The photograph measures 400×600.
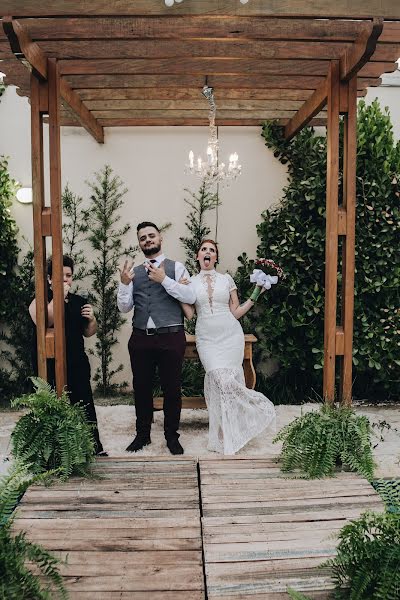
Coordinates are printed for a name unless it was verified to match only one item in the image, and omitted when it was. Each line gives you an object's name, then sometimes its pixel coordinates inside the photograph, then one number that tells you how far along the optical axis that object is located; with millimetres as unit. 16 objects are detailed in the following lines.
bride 5266
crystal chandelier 6004
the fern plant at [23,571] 2291
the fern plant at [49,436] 3836
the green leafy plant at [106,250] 7574
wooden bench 6141
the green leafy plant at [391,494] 2830
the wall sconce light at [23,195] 7461
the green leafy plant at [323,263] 6875
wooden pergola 3986
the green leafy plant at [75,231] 7547
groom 5012
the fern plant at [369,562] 2307
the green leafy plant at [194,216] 7613
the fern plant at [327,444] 3859
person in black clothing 4773
